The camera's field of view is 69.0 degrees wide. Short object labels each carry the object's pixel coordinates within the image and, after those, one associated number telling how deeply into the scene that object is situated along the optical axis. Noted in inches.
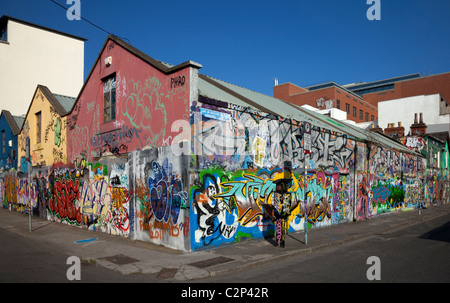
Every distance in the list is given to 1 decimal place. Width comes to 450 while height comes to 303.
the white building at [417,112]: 1430.9
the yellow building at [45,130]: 656.4
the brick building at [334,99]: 2265.0
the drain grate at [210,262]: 300.3
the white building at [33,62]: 1255.5
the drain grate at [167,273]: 273.2
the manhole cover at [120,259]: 317.3
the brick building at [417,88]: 2078.0
